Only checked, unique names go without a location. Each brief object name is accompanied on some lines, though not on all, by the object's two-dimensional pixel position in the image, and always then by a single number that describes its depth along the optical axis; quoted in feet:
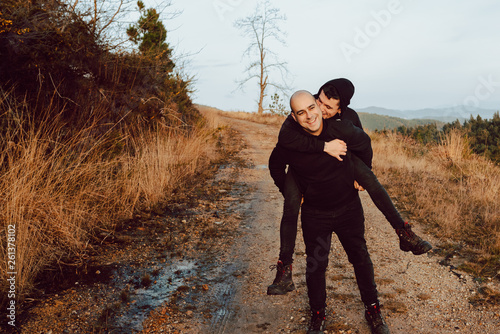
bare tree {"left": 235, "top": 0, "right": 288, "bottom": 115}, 97.76
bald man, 8.25
